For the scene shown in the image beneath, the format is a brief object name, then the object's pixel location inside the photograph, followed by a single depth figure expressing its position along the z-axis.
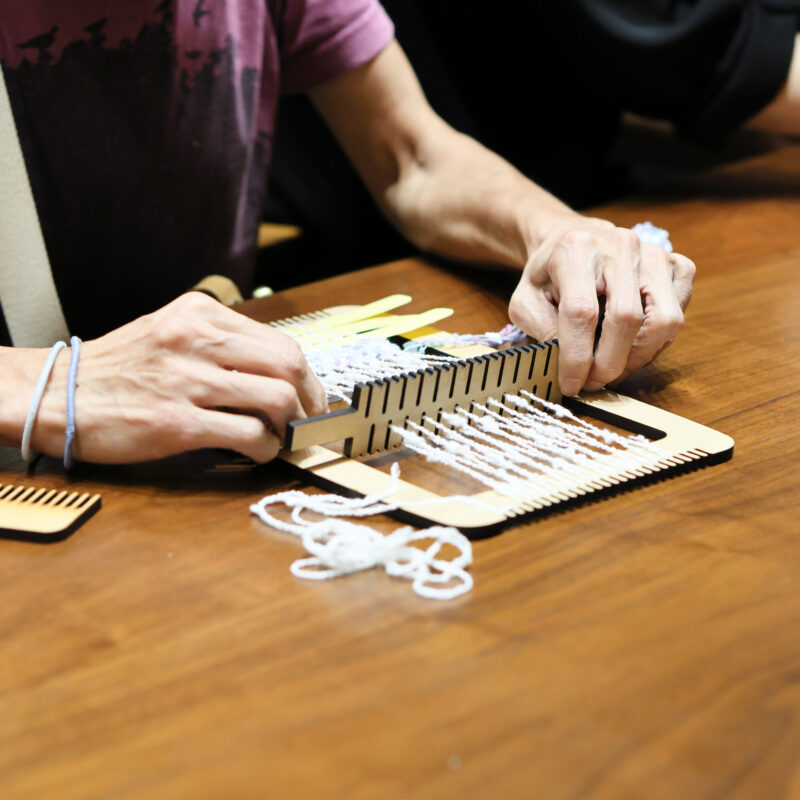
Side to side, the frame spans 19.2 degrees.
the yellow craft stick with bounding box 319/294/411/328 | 1.27
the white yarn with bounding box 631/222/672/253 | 1.38
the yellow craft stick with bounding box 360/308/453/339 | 1.25
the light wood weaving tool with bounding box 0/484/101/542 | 1.06
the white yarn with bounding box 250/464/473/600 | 1.03
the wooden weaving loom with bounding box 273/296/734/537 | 1.07
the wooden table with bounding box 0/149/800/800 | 0.94
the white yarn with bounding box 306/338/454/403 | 1.19
